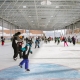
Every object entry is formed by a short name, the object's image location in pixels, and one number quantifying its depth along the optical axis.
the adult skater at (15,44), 8.94
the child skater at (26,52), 6.10
